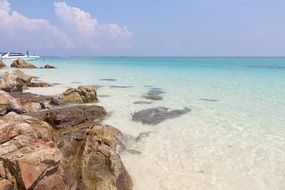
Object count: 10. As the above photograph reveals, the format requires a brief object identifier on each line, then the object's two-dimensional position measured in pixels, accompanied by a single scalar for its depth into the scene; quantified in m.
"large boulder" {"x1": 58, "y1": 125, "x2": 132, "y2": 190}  4.08
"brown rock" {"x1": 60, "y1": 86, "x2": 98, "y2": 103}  9.83
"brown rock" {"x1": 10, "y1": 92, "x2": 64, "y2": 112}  8.24
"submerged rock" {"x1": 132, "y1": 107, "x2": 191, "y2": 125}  7.91
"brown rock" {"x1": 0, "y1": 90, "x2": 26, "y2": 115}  6.78
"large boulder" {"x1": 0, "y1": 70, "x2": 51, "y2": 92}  11.00
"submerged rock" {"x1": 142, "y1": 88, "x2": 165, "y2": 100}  11.58
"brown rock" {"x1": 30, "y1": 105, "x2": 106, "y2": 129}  6.64
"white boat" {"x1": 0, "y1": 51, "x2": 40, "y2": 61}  49.48
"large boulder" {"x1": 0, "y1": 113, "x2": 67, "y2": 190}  3.47
